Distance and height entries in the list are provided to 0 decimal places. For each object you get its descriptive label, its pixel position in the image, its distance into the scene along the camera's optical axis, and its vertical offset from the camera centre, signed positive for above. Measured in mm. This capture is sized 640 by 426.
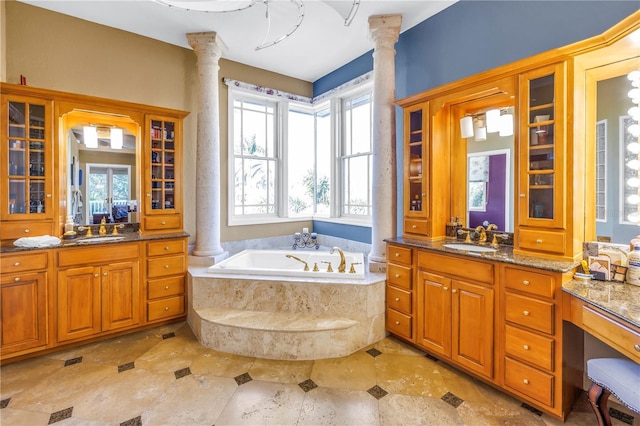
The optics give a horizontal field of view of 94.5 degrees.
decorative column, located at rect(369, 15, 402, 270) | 2998 +744
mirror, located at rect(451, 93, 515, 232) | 2396 +360
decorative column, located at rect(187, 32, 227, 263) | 3359 +686
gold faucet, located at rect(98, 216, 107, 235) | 3049 -179
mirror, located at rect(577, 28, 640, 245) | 1838 +407
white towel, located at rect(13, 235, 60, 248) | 2348 -257
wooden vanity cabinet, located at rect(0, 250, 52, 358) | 2252 -723
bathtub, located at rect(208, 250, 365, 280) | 2924 -592
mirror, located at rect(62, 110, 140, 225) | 2936 +449
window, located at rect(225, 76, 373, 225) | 3994 +780
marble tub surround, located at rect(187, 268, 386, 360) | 2416 -936
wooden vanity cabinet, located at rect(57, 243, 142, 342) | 2482 -716
